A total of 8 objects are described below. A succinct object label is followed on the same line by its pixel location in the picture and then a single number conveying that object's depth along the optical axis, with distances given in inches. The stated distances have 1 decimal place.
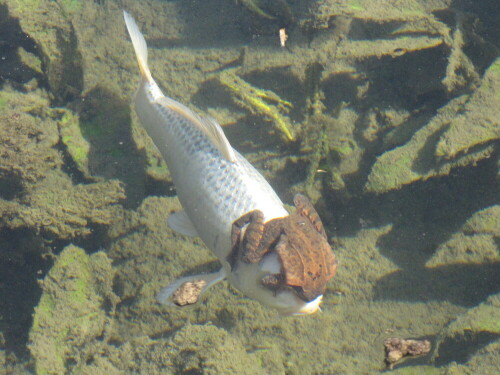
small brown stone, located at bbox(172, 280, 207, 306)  143.8
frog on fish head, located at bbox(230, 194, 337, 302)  99.0
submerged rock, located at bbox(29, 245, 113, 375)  131.0
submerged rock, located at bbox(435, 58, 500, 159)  140.0
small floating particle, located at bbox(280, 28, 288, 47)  193.8
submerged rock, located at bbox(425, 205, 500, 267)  138.3
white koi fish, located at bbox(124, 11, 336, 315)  101.6
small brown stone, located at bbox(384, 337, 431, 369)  126.9
